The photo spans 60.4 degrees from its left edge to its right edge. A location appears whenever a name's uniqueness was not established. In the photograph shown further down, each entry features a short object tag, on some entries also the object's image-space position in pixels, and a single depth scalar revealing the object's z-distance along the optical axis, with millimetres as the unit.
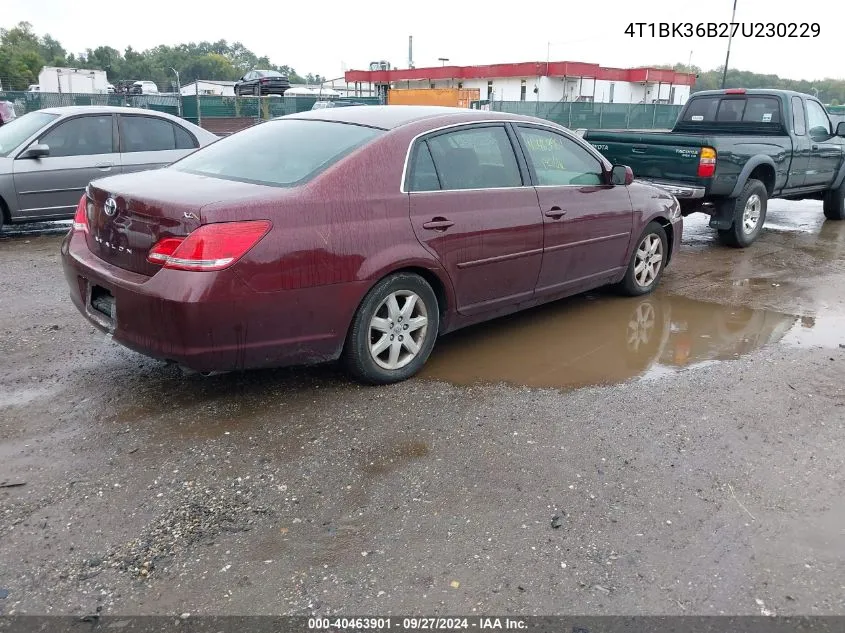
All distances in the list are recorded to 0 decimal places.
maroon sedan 3582
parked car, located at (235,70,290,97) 34281
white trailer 39062
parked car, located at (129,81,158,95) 41212
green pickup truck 8234
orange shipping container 30062
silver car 8414
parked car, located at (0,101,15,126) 15802
